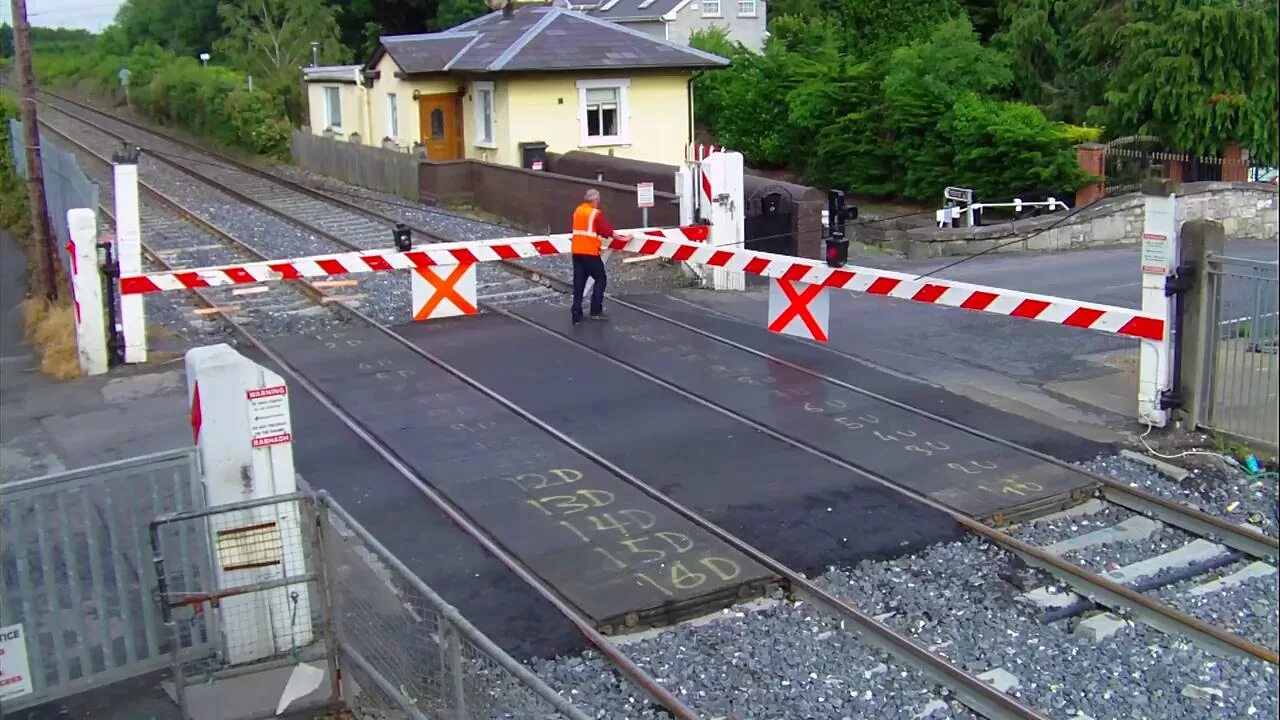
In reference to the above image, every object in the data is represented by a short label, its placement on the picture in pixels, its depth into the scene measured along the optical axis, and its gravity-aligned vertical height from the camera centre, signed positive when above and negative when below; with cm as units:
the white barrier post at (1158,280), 1180 -178
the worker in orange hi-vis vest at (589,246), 1653 -189
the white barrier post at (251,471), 765 -209
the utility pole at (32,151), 1844 -64
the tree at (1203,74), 3034 -13
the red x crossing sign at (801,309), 1542 -253
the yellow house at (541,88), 3272 -2
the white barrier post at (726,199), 1850 -155
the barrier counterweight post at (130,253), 1529 -168
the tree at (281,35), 5938 +258
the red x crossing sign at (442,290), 1720 -246
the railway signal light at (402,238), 1645 -172
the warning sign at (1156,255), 1181 -156
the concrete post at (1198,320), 1170 -211
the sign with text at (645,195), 1994 -158
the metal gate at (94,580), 700 -248
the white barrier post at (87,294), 1495 -206
